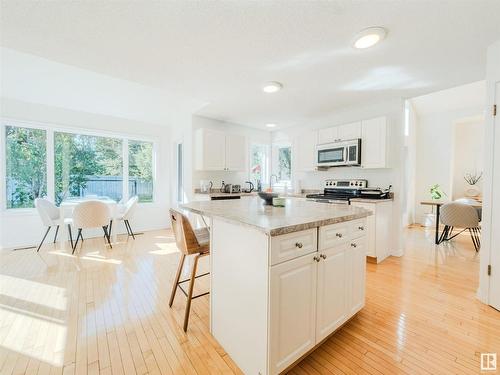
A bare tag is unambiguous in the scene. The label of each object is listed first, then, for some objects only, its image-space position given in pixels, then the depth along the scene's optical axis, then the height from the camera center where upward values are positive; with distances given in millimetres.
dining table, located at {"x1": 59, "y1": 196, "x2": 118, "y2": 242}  3625 -476
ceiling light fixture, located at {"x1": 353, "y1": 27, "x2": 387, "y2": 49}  1819 +1282
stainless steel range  3447 -160
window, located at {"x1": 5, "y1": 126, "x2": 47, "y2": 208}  3875 +267
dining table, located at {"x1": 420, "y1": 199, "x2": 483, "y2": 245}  3804 -369
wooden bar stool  1754 -515
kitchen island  1199 -628
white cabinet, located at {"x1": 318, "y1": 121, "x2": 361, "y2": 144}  3627 +889
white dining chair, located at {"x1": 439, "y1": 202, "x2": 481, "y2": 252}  3549 -550
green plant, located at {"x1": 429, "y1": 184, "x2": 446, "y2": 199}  5370 -224
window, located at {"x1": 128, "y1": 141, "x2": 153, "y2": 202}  5203 +273
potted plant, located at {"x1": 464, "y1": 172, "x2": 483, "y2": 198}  5484 +39
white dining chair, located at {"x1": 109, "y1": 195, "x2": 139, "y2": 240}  4276 -651
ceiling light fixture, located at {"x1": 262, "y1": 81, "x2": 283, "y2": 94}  2910 +1324
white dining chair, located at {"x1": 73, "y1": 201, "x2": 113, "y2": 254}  3498 -569
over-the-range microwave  3561 +505
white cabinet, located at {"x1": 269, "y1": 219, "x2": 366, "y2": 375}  1208 -723
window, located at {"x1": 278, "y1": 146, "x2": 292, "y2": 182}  5605 +498
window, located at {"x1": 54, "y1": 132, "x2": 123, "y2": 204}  4332 +303
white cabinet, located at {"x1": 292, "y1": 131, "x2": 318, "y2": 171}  4303 +645
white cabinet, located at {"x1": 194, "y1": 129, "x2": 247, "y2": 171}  4206 +630
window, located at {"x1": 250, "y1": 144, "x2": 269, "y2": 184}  5609 +580
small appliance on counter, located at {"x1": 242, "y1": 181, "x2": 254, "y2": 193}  5125 -166
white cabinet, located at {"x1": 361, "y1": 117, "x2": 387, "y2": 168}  3334 +638
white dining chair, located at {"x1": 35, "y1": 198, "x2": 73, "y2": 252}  3555 -581
